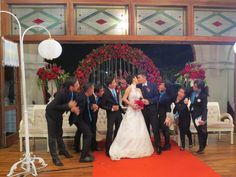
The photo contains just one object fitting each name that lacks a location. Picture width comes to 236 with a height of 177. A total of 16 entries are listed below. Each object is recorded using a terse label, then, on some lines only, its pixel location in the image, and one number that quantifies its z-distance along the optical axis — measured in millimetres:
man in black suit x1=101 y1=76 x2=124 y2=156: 3909
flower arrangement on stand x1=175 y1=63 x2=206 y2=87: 4702
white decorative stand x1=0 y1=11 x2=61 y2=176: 3193
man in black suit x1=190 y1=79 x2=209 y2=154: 4056
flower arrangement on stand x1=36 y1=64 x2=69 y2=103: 4645
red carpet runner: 3216
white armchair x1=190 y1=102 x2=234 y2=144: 4731
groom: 4010
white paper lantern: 3603
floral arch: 4904
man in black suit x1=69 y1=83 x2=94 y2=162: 3686
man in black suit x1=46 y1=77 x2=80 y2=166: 3530
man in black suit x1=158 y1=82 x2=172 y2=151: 4235
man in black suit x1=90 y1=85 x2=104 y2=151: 4001
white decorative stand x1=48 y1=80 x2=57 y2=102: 4817
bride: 3885
